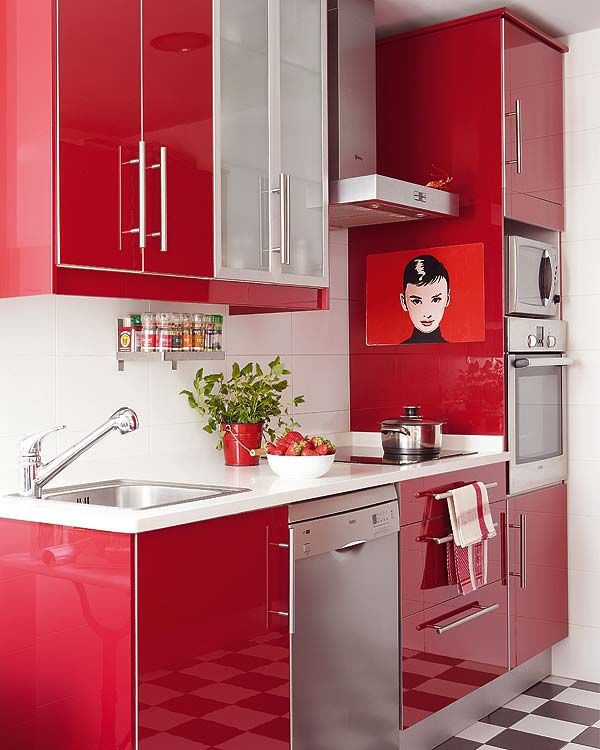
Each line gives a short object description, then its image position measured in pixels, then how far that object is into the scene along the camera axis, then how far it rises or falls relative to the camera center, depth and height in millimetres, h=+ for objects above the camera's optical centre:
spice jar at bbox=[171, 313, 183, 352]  3025 +105
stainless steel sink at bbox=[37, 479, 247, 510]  2561 -337
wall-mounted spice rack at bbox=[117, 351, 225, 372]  2957 +34
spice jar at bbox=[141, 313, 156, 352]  2963 +108
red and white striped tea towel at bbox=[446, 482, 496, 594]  3166 -567
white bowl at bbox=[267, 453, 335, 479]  2785 -284
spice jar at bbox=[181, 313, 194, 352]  3066 +112
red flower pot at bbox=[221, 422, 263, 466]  3133 -241
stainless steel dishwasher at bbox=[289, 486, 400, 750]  2588 -720
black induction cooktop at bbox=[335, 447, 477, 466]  3258 -318
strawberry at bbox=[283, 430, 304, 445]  2857 -210
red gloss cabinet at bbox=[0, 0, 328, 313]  2309 +548
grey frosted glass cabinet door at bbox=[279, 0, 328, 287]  2984 +718
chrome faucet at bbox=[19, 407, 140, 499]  2406 -212
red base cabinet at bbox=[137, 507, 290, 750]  2146 -626
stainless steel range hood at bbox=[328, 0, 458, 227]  3197 +792
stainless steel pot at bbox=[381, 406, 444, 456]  3371 -245
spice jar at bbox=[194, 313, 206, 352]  3115 +110
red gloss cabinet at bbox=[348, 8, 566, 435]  3592 +778
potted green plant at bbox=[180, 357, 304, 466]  3143 -134
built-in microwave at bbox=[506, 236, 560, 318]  3625 +335
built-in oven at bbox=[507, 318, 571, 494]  3623 -143
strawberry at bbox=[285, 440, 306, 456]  2801 -236
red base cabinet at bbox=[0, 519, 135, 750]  2113 -615
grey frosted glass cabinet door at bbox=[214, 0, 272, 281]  2734 +658
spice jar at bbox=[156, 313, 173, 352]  2988 +110
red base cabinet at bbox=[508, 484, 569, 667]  3621 -793
